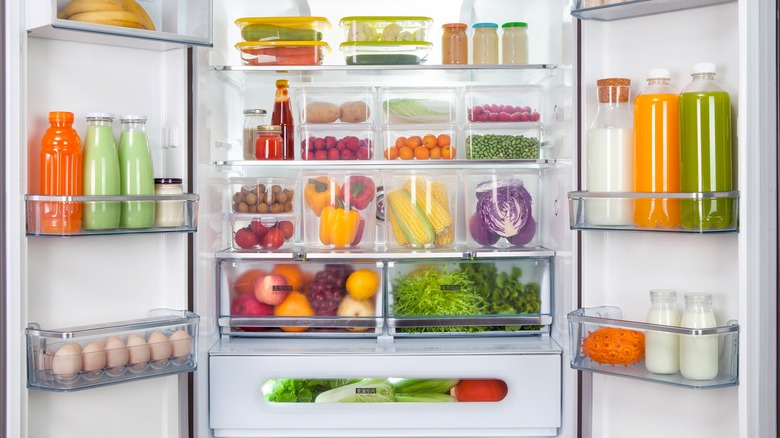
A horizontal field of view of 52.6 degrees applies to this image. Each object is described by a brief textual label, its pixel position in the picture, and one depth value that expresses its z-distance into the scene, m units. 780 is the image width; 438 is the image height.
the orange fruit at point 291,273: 2.76
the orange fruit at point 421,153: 2.75
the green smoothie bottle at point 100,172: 2.13
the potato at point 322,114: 2.78
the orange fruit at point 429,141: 2.76
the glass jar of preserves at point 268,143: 2.75
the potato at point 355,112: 2.79
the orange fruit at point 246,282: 2.76
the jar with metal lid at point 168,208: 2.29
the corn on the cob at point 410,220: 2.76
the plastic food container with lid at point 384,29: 2.71
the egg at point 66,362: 2.07
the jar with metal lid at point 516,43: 2.72
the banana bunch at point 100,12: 2.13
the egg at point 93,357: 2.13
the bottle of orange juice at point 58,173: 2.04
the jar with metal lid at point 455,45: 2.72
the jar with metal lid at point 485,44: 2.73
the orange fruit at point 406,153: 2.75
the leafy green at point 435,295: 2.73
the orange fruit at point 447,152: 2.76
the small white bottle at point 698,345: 2.02
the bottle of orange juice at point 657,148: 2.09
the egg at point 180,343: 2.30
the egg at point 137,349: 2.22
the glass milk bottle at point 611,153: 2.20
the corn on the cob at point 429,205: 2.77
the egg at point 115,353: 2.17
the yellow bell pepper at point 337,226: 2.77
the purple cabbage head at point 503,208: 2.77
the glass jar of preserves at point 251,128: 2.79
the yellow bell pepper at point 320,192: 2.79
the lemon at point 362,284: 2.73
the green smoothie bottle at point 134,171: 2.21
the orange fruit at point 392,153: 2.78
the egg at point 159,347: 2.26
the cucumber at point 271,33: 2.69
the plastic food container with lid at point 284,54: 2.70
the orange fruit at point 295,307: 2.74
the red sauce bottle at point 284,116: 2.80
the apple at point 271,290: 2.74
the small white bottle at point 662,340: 2.11
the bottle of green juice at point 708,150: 1.99
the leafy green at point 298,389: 2.69
